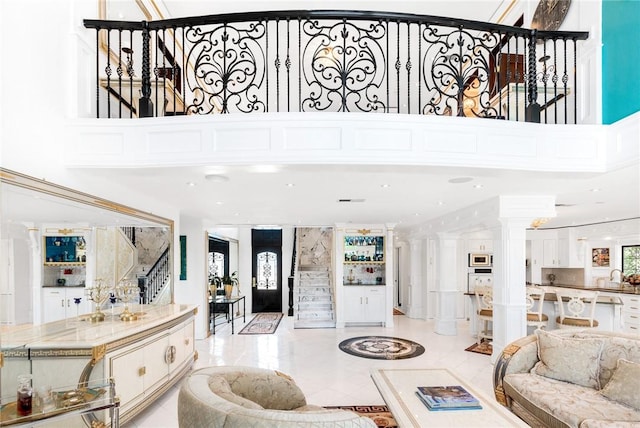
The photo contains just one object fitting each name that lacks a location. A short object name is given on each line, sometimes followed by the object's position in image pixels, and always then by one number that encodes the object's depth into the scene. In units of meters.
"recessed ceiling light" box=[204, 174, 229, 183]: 3.81
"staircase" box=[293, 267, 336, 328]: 9.76
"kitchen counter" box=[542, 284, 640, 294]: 8.30
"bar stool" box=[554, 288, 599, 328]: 6.46
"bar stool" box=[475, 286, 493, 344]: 7.49
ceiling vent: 5.72
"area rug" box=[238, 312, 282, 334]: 8.93
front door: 12.59
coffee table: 2.80
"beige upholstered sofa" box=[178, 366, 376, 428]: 2.05
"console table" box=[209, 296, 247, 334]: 8.78
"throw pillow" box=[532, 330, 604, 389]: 3.61
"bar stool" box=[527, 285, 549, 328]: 6.85
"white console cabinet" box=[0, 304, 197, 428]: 2.94
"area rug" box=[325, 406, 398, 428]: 3.94
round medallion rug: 6.71
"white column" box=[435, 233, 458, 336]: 8.47
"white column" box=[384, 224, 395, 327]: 9.49
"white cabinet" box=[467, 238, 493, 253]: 10.65
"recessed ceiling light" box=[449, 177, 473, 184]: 4.07
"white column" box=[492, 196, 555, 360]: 5.46
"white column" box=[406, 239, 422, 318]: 10.54
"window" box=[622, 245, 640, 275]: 9.20
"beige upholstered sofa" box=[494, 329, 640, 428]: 3.07
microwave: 10.62
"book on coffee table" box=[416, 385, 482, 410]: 3.05
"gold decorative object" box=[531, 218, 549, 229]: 5.50
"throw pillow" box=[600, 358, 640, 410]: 3.12
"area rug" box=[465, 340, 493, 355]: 6.87
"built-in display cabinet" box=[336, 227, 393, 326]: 9.52
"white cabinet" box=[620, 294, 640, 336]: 7.99
